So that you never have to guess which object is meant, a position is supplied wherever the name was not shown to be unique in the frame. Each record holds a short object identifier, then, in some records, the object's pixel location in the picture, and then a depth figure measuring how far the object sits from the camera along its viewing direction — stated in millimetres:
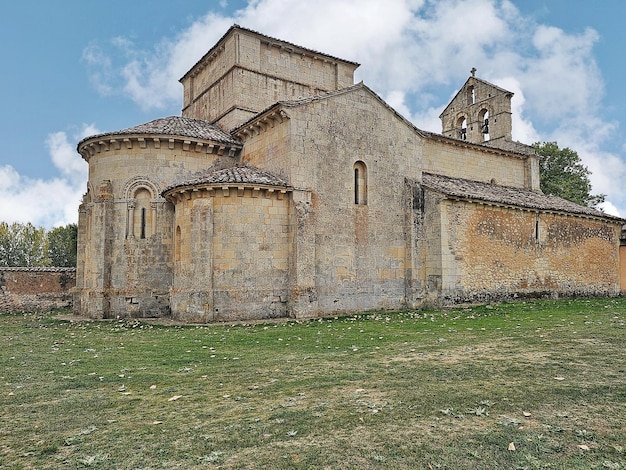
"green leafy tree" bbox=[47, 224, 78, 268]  49219
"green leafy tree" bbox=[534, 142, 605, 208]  38312
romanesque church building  15758
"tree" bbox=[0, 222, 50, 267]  50219
